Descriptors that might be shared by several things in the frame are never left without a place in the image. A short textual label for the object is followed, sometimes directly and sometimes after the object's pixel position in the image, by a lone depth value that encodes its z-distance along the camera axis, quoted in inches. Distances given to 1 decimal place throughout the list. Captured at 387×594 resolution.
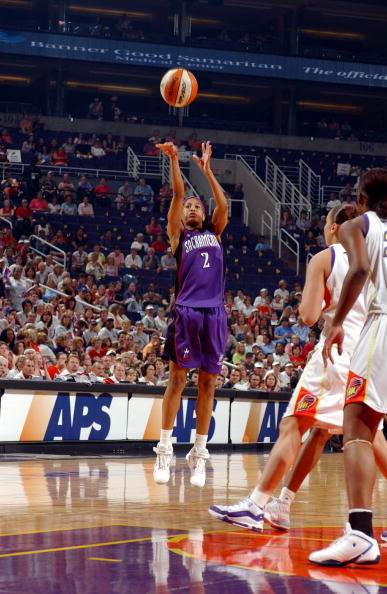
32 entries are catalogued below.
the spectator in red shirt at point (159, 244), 1072.2
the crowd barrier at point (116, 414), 566.9
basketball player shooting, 340.8
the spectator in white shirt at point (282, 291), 1040.8
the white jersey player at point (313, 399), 259.4
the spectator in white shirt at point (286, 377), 772.0
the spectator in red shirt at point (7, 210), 1001.2
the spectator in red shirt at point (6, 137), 1290.6
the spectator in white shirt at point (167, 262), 1031.0
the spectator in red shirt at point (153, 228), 1102.4
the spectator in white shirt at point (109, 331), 769.6
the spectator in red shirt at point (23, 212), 1033.5
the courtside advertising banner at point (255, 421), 695.7
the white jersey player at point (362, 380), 213.6
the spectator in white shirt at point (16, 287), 796.6
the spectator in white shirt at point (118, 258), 990.4
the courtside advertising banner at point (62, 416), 562.3
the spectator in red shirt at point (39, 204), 1071.0
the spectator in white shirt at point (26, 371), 585.6
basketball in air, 391.5
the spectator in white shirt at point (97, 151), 1342.3
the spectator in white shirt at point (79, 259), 960.3
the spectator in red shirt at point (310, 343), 876.9
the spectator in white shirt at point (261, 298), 992.9
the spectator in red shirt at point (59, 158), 1266.0
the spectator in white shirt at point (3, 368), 573.6
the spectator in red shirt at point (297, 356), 853.8
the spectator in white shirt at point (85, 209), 1114.7
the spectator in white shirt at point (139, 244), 1040.2
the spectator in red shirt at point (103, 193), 1167.8
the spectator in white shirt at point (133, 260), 1010.7
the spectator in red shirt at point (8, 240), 920.3
